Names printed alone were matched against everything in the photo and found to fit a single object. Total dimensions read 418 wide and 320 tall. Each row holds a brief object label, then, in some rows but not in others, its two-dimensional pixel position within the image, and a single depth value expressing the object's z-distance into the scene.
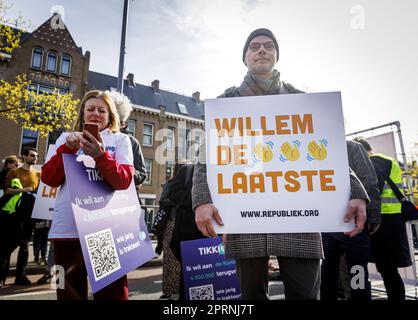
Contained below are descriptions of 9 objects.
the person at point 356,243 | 2.54
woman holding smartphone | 1.49
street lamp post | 5.25
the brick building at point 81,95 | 17.69
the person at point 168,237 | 3.37
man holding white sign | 1.41
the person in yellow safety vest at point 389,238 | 2.87
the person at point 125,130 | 2.22
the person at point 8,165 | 4.60
